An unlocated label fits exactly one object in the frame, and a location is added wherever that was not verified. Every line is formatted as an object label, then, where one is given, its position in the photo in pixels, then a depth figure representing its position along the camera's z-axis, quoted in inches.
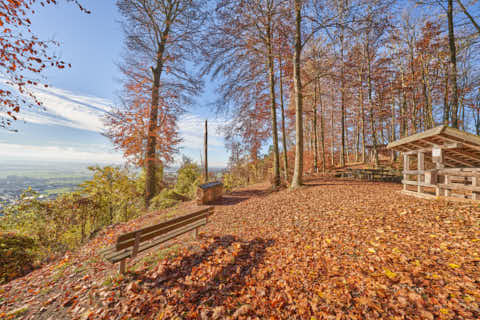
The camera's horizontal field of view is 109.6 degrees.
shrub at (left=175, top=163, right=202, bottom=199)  593.3
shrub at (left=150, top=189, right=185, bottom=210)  391.2
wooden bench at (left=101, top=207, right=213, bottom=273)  129.3
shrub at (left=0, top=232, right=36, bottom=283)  191.3
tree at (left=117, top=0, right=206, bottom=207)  423.2
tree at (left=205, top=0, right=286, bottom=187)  325.1
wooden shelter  195.5
